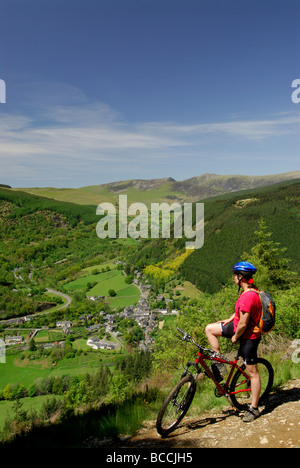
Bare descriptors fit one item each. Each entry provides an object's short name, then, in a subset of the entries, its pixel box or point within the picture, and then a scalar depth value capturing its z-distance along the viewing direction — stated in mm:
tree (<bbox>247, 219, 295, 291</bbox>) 25578
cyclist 4543
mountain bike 4652
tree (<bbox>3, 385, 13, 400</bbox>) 44072
